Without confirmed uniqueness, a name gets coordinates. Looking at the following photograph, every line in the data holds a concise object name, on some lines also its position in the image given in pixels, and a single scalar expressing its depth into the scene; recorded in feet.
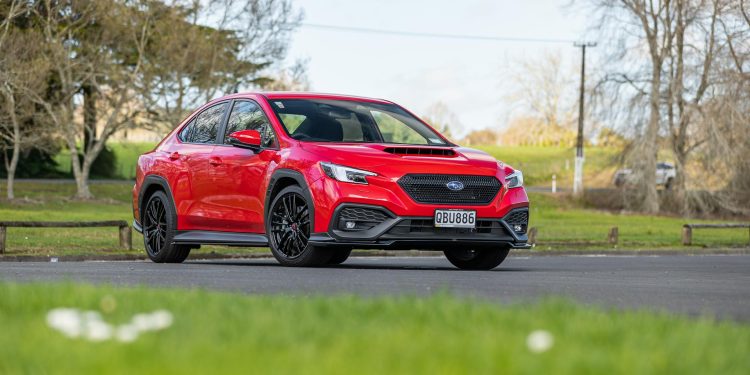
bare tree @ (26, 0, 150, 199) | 163.53
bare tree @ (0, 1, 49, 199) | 150.00
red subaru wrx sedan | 38.78
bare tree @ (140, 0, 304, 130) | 166.91
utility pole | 191.25
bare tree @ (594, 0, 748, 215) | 150.71
